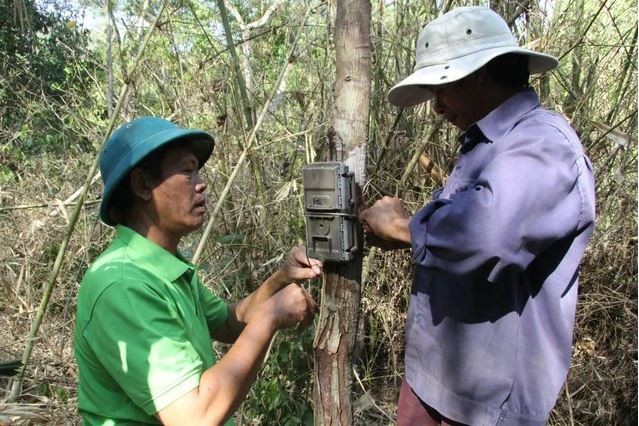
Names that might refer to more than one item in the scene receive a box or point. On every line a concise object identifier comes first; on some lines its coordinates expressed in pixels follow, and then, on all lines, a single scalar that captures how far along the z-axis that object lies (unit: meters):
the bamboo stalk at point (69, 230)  2.45
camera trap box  1.64
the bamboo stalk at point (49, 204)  3.10
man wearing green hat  1.29
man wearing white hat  1.46
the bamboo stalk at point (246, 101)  3.06
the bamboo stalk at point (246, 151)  2.77
